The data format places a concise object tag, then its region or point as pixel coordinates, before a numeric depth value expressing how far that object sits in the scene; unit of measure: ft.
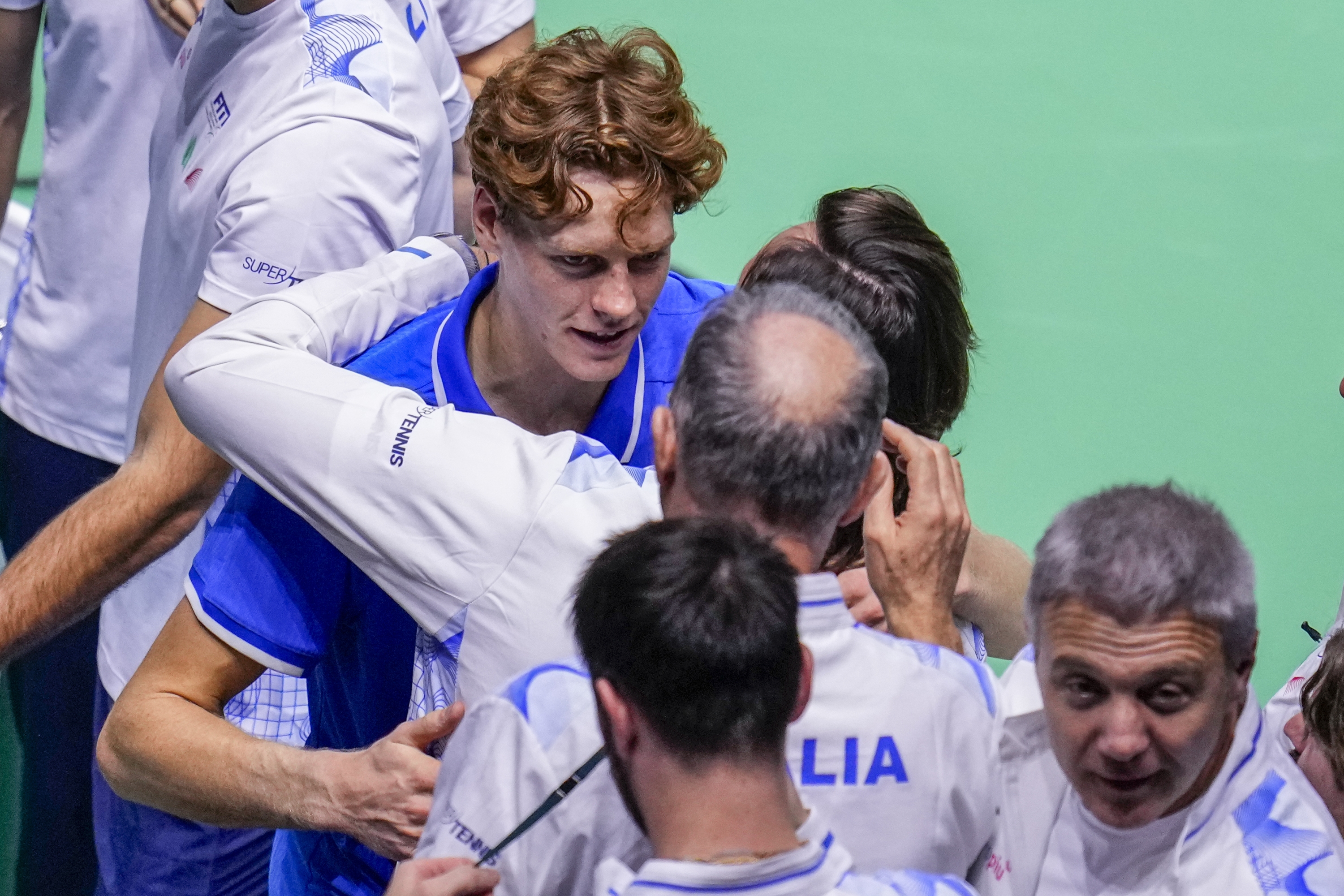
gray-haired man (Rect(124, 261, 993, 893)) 22.41
